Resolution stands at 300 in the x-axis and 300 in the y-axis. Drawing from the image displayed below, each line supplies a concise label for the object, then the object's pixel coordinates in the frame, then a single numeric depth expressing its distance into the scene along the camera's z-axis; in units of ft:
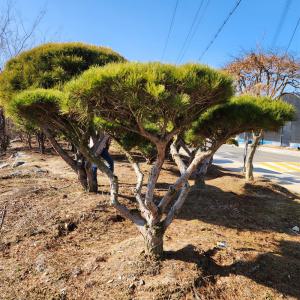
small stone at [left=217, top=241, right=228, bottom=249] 12.99
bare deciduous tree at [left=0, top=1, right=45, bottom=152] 42.50
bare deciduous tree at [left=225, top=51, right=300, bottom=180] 29.66
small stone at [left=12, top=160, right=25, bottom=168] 33.08
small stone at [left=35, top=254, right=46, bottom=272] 11.31
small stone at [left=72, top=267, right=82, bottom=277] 10.90
